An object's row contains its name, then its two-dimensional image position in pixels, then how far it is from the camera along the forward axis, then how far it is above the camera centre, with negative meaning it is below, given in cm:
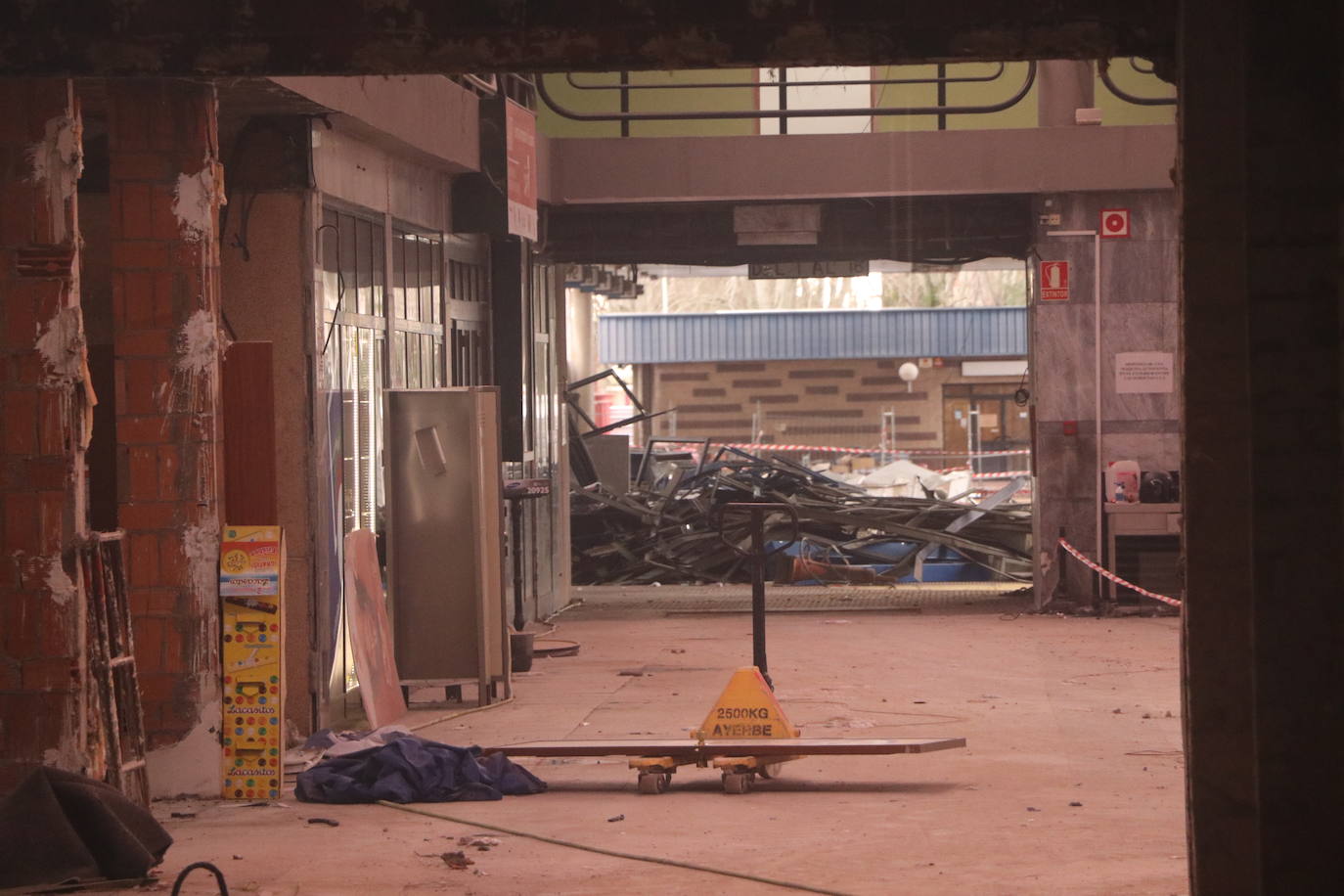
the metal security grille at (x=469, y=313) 2498 +74
